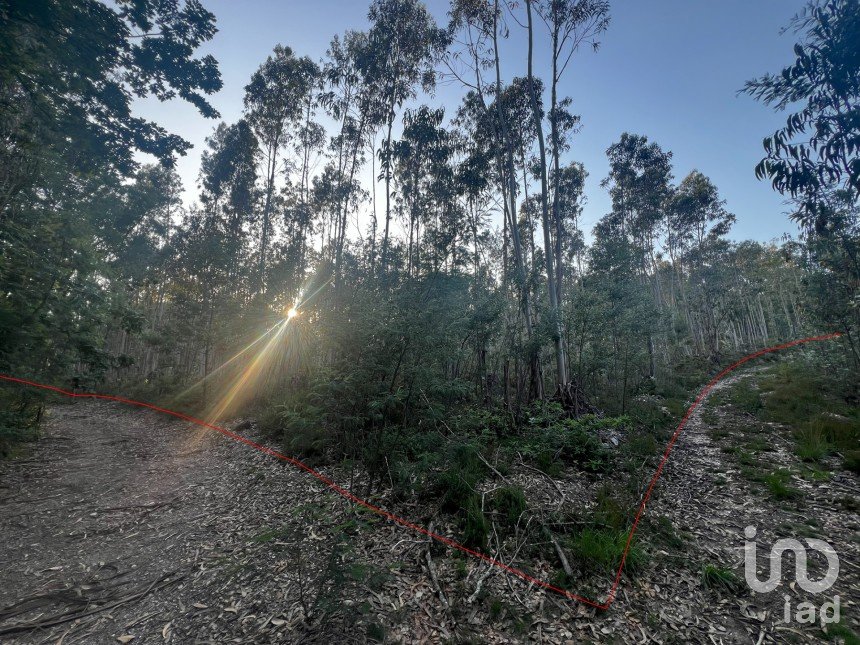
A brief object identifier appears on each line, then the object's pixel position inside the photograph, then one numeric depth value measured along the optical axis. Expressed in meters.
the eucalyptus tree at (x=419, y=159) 16.91
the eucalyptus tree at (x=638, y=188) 23.62
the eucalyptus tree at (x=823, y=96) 4.46
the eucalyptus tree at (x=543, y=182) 11.64
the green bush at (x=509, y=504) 4.44
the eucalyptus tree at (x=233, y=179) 19.28
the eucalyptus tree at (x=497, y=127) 10.59
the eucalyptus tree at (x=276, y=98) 17.66
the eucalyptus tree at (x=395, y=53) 15.31
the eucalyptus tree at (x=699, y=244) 27.89
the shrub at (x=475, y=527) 4.15
